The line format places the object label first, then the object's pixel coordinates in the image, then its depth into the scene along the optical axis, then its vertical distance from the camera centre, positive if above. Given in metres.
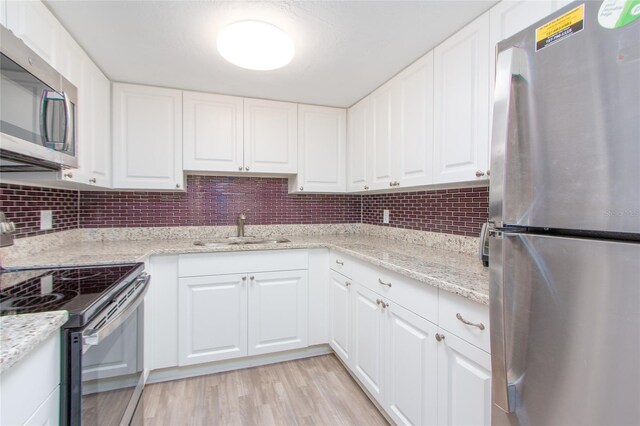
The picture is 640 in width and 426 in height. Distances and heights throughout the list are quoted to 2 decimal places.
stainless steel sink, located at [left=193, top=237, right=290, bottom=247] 2.34 -0.25
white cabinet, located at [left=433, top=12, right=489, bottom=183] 1.39 +0.55
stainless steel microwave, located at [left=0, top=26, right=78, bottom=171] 0.89 +0.34
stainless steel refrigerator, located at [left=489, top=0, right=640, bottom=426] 0.56 -0.02
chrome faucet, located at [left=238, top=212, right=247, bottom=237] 2.64 -0.12
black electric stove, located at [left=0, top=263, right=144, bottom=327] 0.90 -0.28
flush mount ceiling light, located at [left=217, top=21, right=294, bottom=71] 1.45 +0.85
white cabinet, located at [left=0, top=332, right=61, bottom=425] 0.65 -0.42
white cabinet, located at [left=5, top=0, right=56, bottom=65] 1.16 +0.79
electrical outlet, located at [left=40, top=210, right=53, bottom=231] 1.81 -0.05
